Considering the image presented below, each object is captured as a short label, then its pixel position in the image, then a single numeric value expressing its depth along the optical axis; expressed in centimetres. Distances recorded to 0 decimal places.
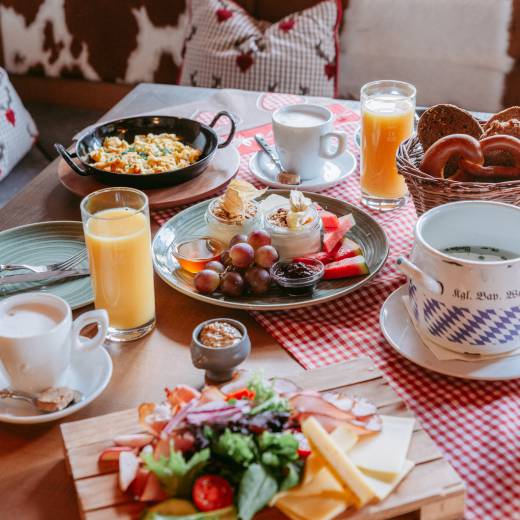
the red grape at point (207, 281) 122
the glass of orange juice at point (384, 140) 150
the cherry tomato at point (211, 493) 76
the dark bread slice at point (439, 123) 137
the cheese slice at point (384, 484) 79
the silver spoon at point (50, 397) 99
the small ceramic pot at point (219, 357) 101
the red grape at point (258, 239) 127
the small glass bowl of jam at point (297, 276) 120
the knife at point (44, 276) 126
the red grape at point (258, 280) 122
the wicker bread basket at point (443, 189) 120
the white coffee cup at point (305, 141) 159
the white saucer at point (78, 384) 97
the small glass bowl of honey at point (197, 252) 129
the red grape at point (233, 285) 121
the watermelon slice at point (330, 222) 138
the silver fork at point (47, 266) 132
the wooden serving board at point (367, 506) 79
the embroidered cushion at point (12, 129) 272
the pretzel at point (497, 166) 124
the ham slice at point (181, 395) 91
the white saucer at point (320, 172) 160
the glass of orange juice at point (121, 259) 112
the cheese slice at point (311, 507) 77
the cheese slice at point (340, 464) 78
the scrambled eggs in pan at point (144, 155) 160
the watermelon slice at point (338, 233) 133
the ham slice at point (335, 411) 85
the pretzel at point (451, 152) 125
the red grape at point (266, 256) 125
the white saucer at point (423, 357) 101
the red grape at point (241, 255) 124
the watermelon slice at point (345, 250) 130
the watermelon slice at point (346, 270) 126
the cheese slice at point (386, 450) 81
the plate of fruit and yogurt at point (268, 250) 122
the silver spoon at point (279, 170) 161
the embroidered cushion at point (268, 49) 265
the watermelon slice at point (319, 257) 128
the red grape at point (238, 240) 129
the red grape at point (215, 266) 125
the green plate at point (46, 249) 128
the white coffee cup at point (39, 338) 96
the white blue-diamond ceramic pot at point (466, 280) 98
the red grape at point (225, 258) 127
